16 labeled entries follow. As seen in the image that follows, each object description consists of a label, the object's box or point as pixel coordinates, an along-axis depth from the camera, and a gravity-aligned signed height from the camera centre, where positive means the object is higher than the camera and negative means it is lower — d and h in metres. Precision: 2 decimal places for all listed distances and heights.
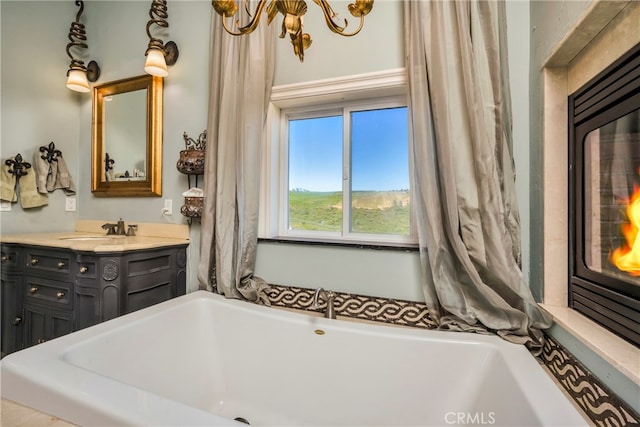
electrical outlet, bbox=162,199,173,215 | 2.04 +0.04
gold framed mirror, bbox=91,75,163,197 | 2.06 +0.57
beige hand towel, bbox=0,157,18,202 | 1.95 +0.20
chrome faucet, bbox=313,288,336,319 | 1.39 -0.44
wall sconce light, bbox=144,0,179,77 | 1.89 +1.12
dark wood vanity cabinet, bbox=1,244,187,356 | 1.56 -0.44
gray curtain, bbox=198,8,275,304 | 1.63 +0.25
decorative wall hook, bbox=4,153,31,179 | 1.98 +0.32
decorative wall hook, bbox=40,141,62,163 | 2.15 +0.45
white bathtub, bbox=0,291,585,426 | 0.76 -0.59
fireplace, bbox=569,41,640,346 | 0.82 +0.06
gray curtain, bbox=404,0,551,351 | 1.18 +0.20
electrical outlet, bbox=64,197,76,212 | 2.32 +0.06
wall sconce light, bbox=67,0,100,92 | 2.12 +1.14
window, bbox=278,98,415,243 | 1.67 +0.26
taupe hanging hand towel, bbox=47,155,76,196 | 2.21 +0.27
